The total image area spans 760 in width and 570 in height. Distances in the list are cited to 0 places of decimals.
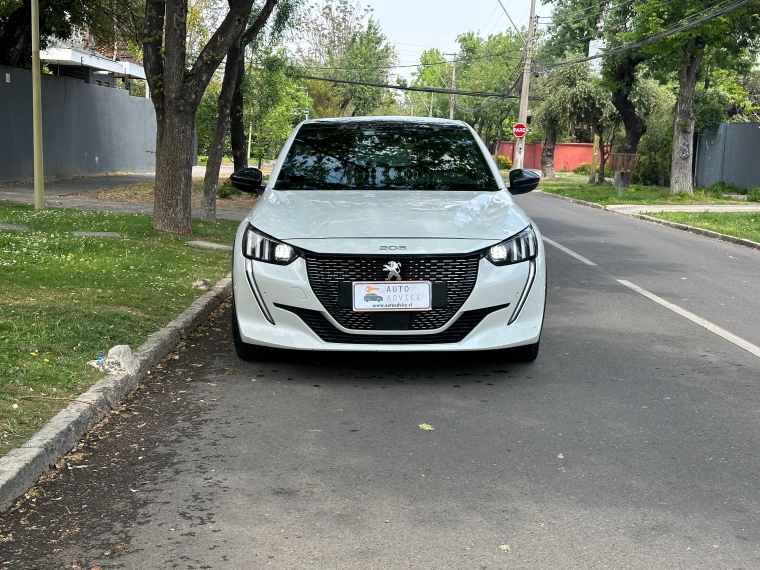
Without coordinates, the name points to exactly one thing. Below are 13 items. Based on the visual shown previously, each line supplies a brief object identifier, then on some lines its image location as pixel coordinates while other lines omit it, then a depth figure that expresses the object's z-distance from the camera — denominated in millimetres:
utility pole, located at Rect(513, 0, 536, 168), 36719
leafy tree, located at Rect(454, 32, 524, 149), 70812
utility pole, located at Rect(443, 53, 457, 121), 72912
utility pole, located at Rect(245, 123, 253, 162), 30133
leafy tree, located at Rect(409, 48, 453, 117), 102200
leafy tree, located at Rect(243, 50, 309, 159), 24234
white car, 5500
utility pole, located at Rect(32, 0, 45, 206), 13992
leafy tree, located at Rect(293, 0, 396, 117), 65062
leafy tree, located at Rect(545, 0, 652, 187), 34531
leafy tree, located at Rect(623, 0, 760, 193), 26453
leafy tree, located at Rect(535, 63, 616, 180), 43000
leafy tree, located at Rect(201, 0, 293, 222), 15789
